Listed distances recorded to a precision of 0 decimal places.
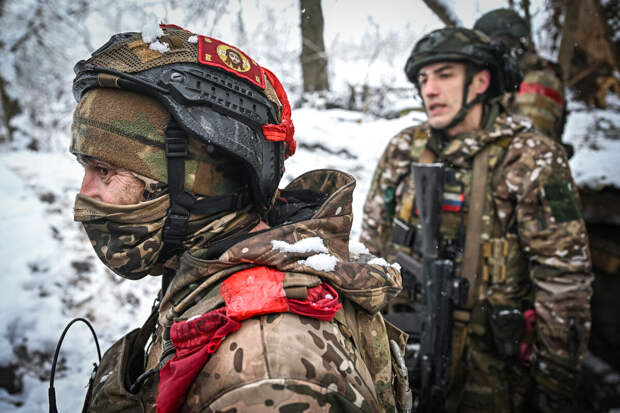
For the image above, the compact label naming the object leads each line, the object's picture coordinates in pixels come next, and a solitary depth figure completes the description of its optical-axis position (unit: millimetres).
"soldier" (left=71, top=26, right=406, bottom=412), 916
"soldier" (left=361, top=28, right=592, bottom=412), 2488
